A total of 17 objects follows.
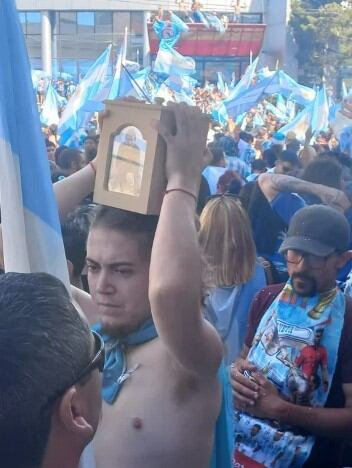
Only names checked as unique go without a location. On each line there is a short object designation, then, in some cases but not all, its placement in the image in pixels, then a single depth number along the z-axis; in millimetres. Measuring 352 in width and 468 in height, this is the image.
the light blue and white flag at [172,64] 17047
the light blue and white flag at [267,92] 14445
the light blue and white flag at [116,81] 11672
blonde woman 3406
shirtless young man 1729
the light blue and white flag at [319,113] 14685
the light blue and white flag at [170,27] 24692
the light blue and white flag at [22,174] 1851
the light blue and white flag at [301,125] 14492
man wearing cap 2562
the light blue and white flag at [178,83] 17250
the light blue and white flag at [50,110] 15781
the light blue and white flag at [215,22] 40844
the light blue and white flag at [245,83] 14583
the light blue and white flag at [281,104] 21750
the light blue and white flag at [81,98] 11922
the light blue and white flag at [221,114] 16055
